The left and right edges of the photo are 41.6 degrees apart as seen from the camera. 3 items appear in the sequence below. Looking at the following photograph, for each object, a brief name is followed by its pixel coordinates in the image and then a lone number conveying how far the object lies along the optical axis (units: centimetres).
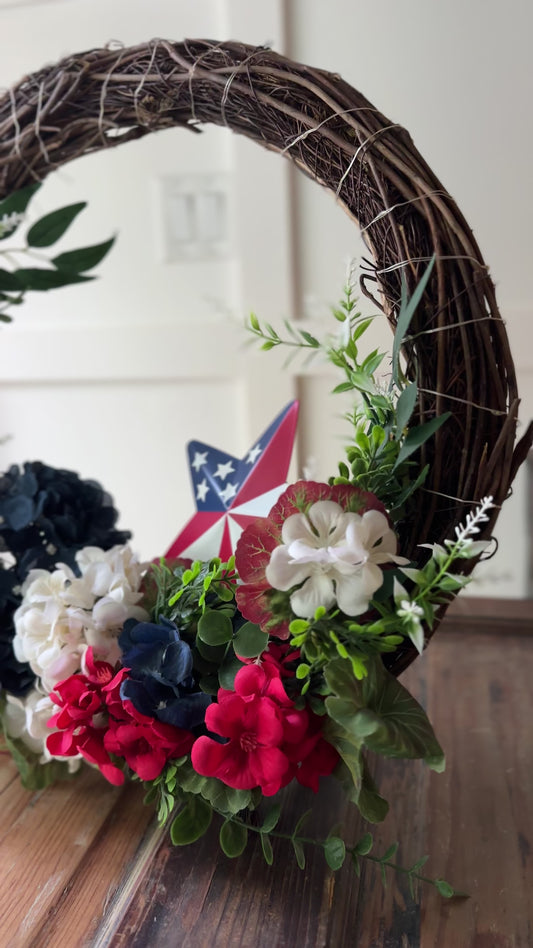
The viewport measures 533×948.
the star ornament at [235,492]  65
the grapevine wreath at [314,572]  46
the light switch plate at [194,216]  153
